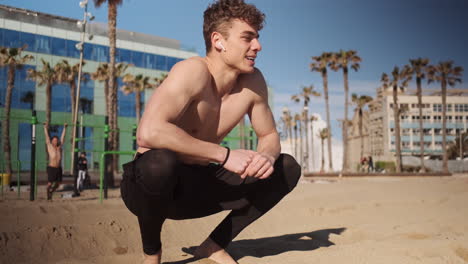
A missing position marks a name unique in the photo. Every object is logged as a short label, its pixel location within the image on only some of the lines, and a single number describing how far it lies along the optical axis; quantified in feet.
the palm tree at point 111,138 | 48.86
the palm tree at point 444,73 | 133.28
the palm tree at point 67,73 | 91.86
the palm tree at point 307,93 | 173.47
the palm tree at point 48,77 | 89.66
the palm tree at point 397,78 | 129.02
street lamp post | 57.67
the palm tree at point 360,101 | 173.47
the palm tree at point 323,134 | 232.53
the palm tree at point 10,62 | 76.32
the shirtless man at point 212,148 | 7.23
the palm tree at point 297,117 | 253.03
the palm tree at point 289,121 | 265.34
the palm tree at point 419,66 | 130.11
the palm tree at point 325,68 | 136.56
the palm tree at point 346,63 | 132.87
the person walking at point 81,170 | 39.91
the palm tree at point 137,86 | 102.53
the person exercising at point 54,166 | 31.78
